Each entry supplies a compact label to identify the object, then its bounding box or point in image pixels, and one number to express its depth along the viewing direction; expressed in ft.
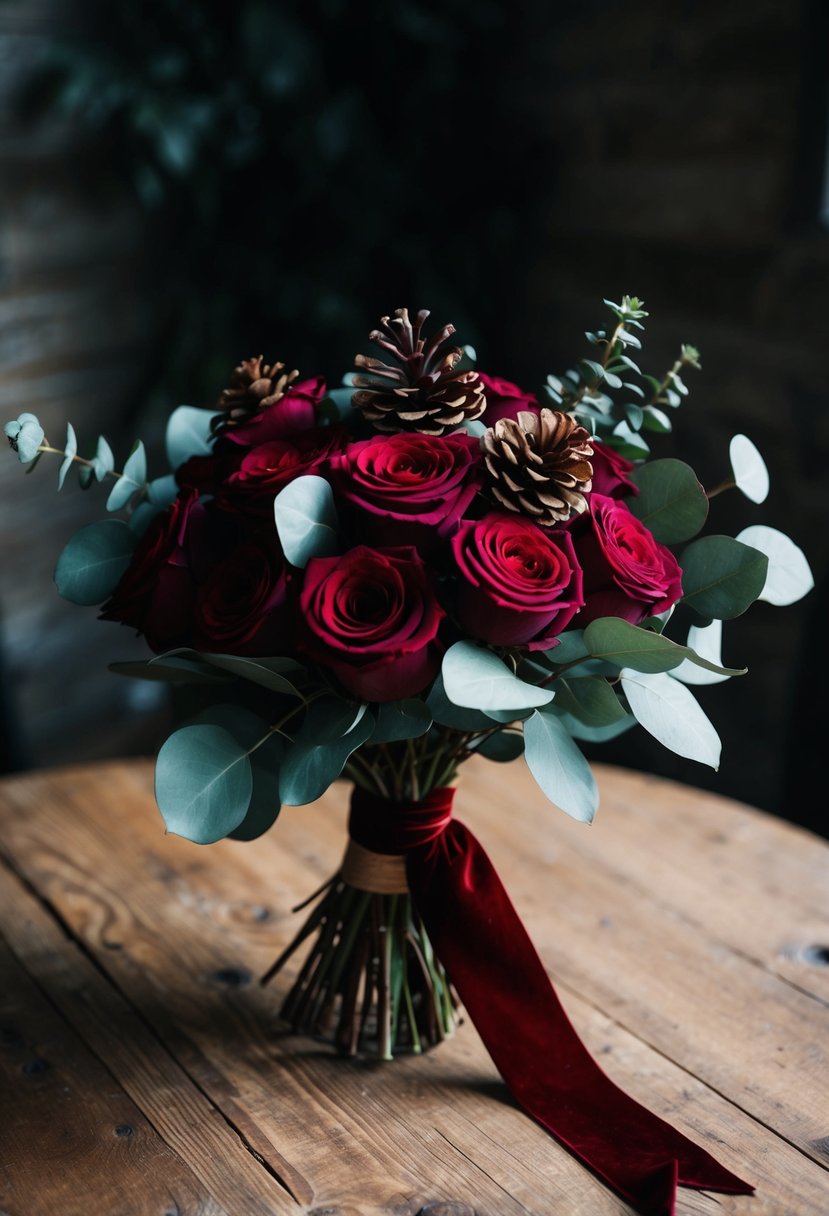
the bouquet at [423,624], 2.43
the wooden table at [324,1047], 2.62
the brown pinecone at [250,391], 2.86
